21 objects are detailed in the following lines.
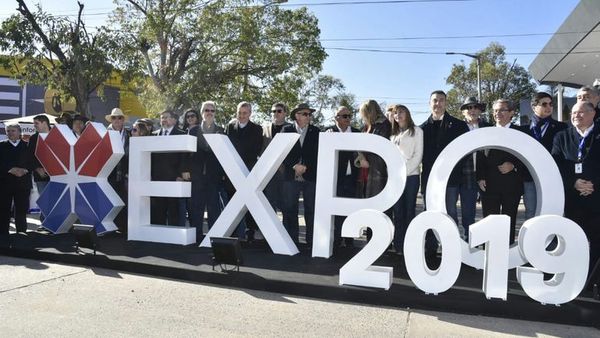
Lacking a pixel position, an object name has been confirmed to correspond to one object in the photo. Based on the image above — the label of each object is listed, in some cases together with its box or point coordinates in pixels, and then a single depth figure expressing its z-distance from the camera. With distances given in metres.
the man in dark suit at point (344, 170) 5.88
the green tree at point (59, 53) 13.78
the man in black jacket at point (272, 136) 6.36
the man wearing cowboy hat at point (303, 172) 5.90
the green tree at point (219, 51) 17.84
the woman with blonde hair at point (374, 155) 5.54
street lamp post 28.36
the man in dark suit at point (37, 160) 7.06
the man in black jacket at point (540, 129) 5.07
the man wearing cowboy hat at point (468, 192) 5.32
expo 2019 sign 3.77
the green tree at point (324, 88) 47.69
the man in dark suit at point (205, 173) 6.32
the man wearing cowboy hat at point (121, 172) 7.12
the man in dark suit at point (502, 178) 5.02
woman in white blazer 5.23
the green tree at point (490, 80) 35.34
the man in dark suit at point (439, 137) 5.26
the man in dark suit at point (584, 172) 4.27
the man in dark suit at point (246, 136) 6.25
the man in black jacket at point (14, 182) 6.87
